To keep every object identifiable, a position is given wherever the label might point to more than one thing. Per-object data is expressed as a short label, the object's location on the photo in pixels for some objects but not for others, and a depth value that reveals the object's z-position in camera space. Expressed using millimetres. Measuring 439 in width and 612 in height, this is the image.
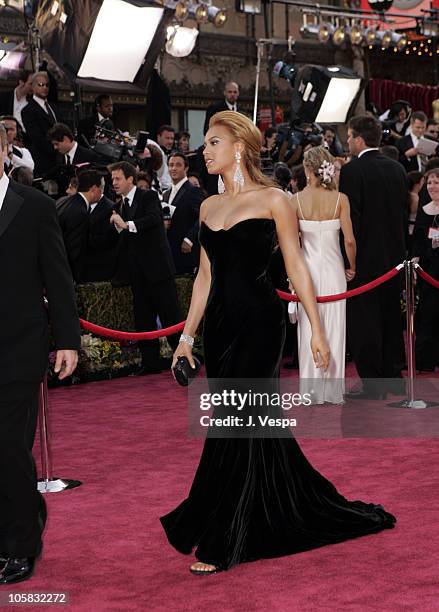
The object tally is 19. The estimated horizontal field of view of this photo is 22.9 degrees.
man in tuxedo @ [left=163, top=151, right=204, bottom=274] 10164
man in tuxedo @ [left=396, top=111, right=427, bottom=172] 13578
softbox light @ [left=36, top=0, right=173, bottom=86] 11297
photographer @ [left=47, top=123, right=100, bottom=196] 10443
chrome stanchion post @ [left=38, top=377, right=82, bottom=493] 5535
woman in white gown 7402
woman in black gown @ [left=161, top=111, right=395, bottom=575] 4125
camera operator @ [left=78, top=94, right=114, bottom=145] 11305
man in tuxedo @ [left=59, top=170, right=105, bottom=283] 9102
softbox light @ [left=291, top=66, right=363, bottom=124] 15266
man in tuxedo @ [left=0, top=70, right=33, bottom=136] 11844
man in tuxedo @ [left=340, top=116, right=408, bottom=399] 7750
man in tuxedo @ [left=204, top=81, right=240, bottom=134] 13367
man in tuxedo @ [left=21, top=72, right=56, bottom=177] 11188
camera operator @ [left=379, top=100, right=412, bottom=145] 15378
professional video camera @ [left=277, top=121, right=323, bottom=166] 12820
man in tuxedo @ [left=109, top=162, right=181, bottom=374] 9117
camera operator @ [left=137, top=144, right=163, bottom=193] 11469
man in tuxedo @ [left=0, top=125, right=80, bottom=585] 3701
